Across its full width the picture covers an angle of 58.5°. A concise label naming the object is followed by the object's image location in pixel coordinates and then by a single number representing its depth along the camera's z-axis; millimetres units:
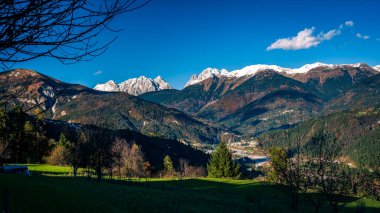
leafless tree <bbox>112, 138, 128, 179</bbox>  52288
